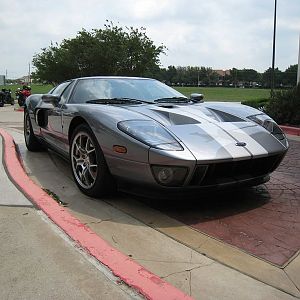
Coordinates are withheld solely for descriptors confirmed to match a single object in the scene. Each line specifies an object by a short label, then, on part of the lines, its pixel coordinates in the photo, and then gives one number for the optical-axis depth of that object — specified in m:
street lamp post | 22.28
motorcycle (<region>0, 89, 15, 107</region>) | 23.61
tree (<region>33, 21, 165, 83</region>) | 25.52
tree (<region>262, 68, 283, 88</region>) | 62.78
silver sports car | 3.54
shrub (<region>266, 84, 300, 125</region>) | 10.30
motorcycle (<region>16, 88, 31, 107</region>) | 23.22
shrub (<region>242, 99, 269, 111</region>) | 13.76
